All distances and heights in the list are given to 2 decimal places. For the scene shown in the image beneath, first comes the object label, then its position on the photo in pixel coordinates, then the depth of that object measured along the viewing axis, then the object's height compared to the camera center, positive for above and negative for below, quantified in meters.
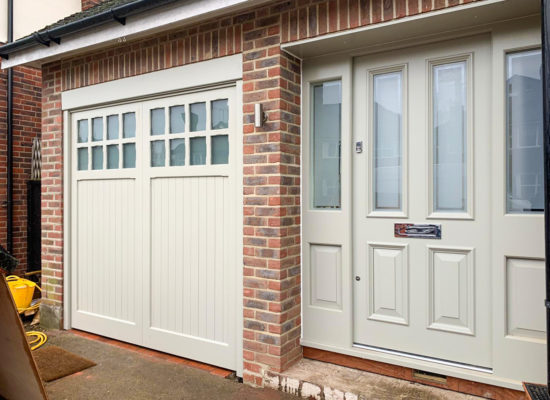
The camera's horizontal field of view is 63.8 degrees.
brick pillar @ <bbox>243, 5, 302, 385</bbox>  3.31 +0.02
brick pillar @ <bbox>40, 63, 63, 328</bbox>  4.77 +0.08
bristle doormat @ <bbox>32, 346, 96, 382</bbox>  3.62 -1.37
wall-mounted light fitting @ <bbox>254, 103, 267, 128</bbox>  3.31 +0.66
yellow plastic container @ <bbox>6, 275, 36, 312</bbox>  5.01 -0.99
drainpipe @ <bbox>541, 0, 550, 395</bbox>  2.23 +0.45
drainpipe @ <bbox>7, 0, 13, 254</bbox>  6.26 +0.65
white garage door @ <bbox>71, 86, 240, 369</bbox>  3.71 -0.18
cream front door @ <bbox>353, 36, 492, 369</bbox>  2.94 +0.01
